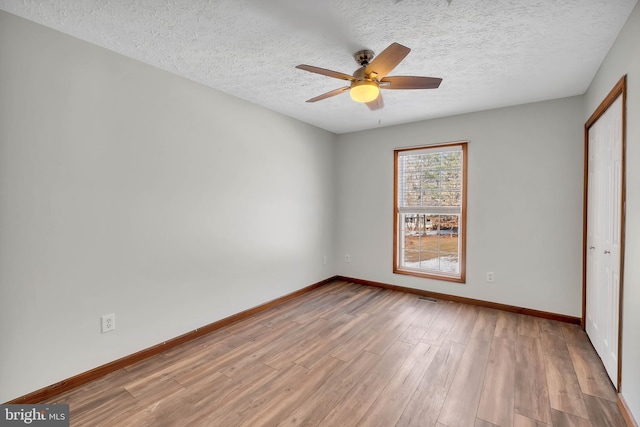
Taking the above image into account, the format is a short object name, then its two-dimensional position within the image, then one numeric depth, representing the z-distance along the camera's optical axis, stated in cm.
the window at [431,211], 389
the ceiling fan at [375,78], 185
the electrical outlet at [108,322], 221
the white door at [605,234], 205
